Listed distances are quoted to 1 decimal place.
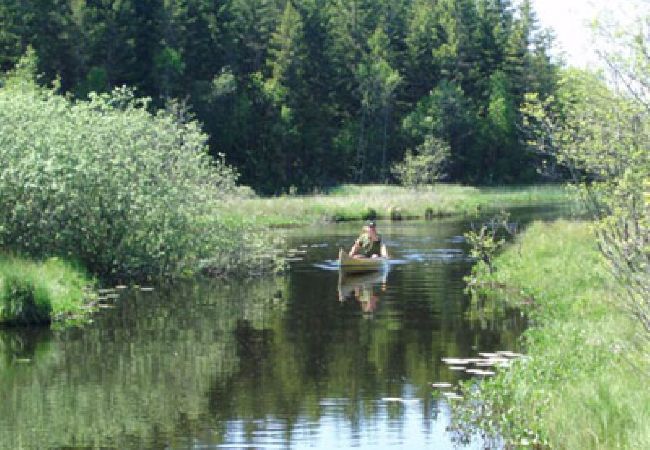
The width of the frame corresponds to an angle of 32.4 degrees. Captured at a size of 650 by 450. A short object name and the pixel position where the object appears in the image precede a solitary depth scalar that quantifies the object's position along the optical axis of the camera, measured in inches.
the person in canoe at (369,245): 1512.1
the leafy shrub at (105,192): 1154.0
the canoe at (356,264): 1454.2
